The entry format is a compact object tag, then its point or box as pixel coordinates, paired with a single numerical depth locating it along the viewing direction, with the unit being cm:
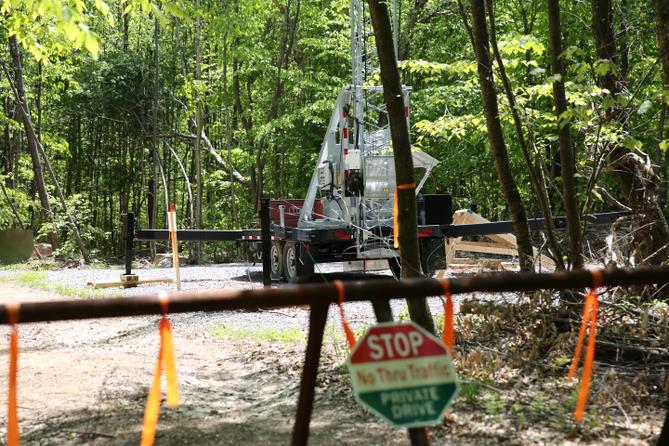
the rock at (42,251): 2684
